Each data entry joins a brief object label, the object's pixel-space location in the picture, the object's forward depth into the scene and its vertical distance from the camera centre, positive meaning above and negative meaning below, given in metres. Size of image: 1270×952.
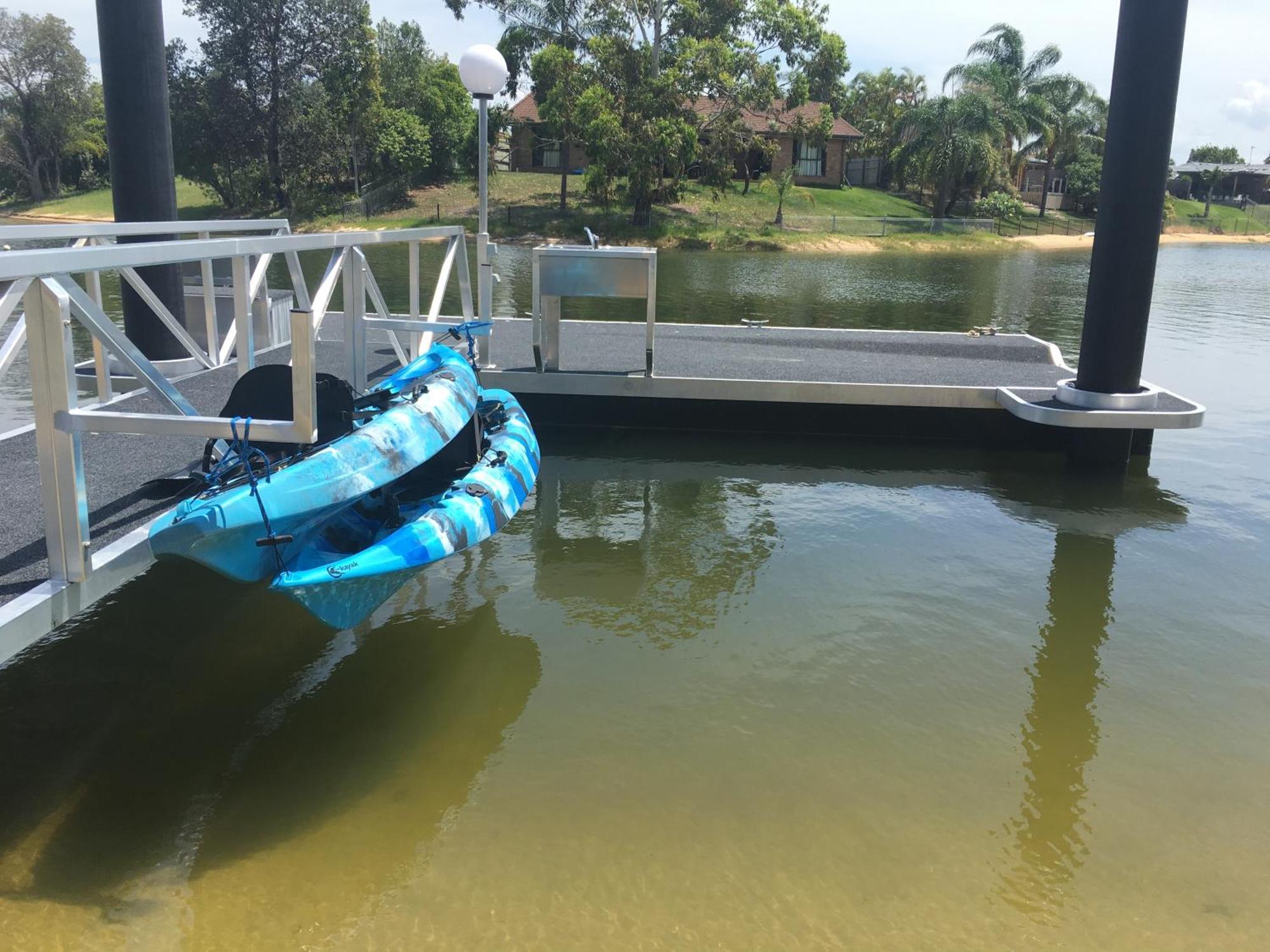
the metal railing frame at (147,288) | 6.30 -0.55
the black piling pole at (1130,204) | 8.14 +0.22
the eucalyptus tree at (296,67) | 46.59 +6.28
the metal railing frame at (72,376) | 3.79 -0.68
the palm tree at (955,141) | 49.59 +4.04
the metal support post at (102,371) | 7.27 -1.16
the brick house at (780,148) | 47.91 +3.70
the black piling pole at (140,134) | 8.20 +0.55
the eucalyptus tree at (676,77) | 39.22 +5.31
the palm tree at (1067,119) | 56.88 +5.97
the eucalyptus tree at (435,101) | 50.28 +5.39
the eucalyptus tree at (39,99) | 57.56 +5.60
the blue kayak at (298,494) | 4.24 -1.22
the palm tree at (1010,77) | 53.91 +8.02
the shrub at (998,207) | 51.03 +1.00
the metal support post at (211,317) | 8.30 -0.89
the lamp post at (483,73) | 8.35 +1.11
